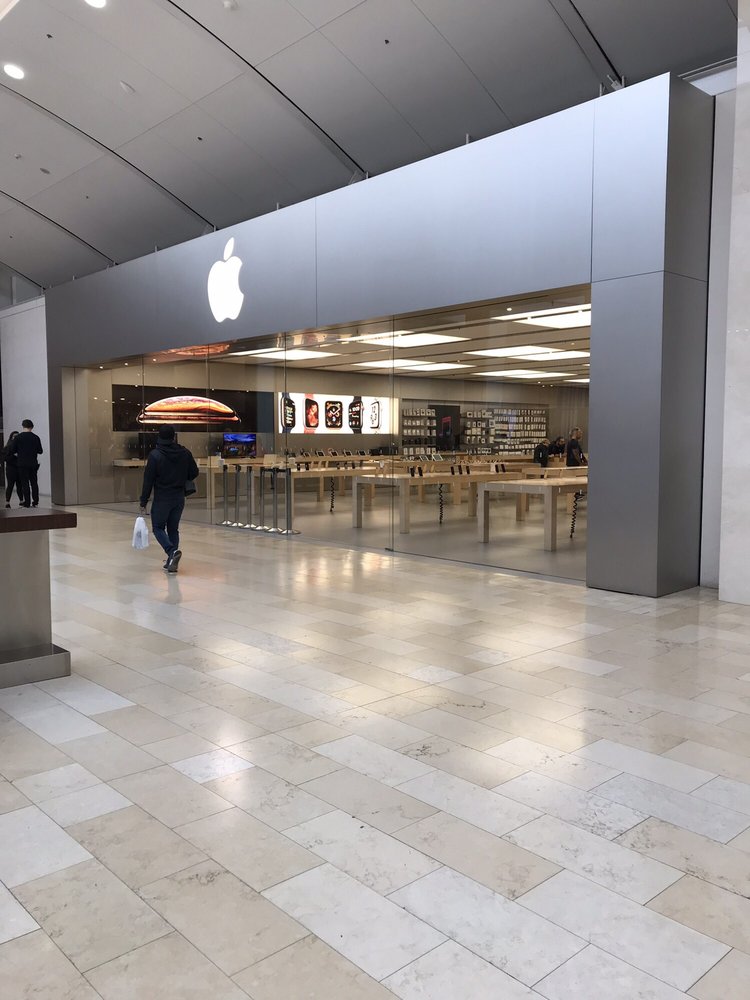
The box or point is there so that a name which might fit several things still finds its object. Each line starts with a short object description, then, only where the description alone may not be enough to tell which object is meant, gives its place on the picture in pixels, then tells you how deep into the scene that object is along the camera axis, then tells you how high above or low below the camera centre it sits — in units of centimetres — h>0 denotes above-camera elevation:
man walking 909 -54
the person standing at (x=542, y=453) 863 -17
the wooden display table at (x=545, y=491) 855 -60
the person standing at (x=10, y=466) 1487 -52
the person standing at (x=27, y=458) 1476 -36
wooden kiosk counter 494 -107
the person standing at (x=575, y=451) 822 -14
